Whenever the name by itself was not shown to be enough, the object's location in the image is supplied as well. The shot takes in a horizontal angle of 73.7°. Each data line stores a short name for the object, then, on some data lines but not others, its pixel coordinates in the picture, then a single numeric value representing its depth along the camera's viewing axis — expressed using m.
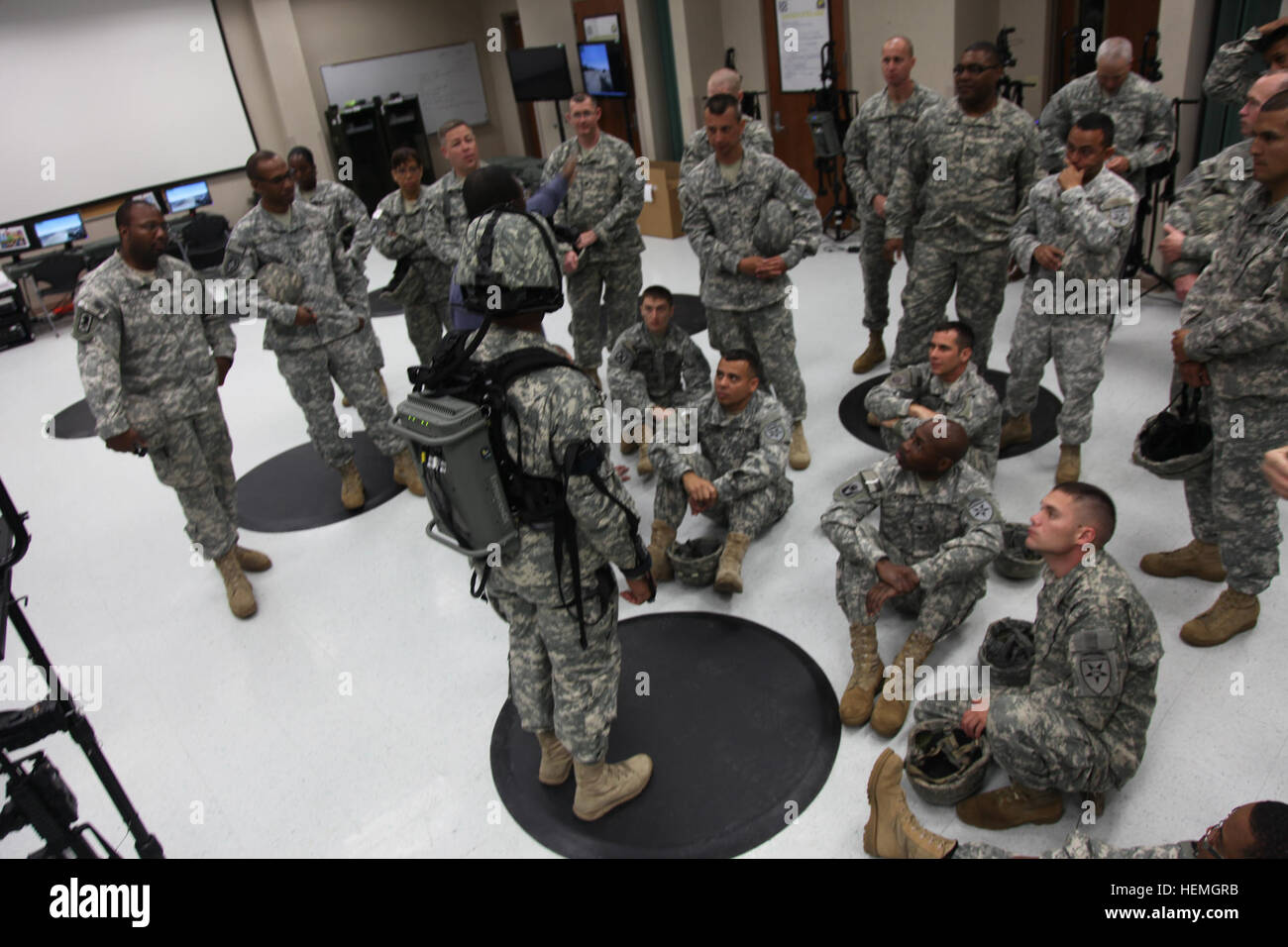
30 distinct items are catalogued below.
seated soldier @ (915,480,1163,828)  2.18
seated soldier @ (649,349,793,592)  3.49
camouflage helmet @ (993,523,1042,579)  3.22
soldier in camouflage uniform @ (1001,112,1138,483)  3.46
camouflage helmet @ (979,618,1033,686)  2.77
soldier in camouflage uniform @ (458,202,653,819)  2.14
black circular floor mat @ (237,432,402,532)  4.57
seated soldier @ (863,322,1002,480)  3.40
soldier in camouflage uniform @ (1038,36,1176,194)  4.32
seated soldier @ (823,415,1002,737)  2.75
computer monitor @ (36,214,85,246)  9.07
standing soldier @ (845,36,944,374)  4.50
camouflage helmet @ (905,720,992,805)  2.45
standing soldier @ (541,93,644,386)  4.60
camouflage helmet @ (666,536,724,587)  3.50
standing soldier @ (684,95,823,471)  4.00
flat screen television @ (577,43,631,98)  8.91
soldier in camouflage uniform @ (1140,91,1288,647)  2.48
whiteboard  10.95
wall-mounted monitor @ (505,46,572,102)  9.32
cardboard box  8.52
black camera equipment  1.74
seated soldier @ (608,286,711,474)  4.07
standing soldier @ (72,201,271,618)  3.34
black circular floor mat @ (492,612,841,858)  2.51
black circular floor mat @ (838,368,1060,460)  4.19
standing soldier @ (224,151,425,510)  4.01
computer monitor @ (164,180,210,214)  9.88
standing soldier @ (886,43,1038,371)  3.83
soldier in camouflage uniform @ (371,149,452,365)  4.70
